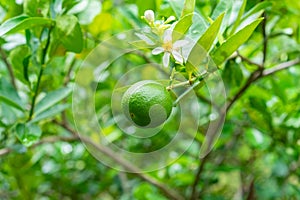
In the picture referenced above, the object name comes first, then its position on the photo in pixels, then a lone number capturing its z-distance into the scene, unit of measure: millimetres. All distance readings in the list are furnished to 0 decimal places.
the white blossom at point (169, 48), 674
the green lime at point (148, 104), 663
